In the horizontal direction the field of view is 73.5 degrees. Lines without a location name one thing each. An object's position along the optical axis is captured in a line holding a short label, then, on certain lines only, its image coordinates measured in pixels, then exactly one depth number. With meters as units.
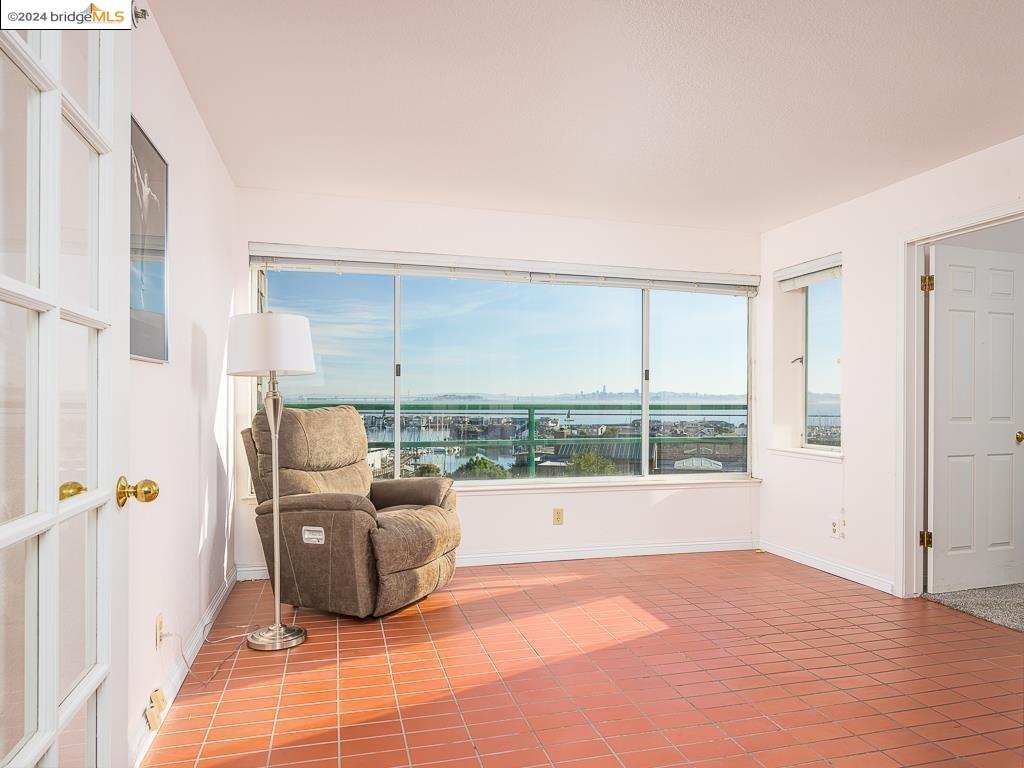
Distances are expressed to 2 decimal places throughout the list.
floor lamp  3.09
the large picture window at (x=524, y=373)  4.52
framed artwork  2.07
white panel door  3.90
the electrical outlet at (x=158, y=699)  2.23
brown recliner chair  3.27
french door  0.85
